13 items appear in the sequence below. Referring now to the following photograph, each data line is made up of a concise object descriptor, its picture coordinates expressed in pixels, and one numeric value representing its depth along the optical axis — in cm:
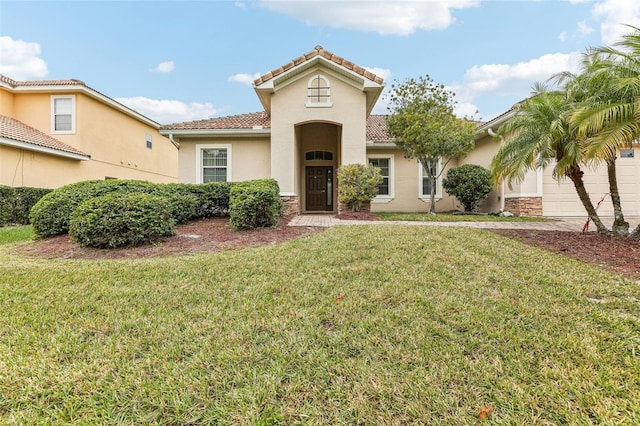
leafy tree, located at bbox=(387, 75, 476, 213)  1209
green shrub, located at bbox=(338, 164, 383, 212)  1200
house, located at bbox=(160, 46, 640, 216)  1267
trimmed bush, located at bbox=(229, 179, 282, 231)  852
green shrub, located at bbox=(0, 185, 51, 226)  1173
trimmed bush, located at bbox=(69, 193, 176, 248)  680
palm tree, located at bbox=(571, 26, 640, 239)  604
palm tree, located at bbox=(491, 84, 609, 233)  719
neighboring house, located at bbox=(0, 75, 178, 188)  1341
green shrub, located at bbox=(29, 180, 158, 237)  818
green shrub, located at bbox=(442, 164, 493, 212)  1357
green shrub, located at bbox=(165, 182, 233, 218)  1073
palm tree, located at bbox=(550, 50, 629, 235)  633
